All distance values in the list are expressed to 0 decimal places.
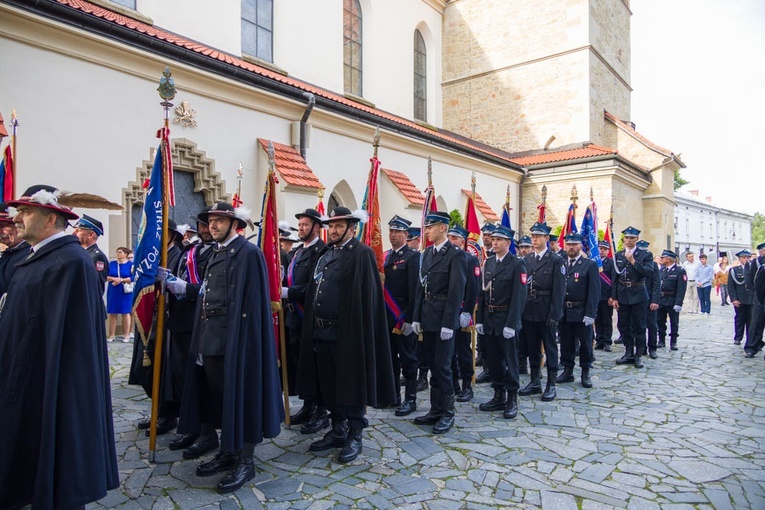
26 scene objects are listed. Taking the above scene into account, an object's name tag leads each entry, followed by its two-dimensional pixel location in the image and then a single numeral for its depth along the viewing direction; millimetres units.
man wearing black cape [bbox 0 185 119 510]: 2691
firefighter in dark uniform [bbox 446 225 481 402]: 5953
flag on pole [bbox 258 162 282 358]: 5078
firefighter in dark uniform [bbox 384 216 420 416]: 5730
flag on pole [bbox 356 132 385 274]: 5934
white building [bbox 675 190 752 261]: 46000
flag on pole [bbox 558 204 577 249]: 9586
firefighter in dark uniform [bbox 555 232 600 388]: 6890
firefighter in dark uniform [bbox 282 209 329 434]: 4953
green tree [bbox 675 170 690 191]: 44644
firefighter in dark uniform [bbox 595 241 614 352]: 9711
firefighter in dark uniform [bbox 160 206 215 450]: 4434
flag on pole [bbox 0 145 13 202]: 5977
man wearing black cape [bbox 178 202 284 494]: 3598
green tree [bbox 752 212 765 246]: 76562
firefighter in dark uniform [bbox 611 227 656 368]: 8508
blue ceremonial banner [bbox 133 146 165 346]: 4258
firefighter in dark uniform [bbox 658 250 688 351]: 9875
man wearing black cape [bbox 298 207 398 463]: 4211
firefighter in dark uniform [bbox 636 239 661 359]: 9000
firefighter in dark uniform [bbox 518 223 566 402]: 6250
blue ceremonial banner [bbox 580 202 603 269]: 9899
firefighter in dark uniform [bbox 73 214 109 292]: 5125
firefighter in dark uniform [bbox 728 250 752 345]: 10281
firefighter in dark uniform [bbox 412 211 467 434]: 5055
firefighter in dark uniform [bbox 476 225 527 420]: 5582
